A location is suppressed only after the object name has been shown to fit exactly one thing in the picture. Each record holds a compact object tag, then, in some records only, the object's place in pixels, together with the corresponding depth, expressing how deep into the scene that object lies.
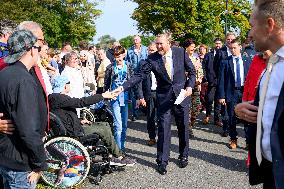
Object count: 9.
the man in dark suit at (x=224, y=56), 6.10
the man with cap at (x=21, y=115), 2.08
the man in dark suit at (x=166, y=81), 4.75
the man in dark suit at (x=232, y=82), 5.61
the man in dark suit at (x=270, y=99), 1.56
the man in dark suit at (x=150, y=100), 6.18
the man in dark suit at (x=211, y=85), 7.33
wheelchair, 4.05
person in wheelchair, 4.09
